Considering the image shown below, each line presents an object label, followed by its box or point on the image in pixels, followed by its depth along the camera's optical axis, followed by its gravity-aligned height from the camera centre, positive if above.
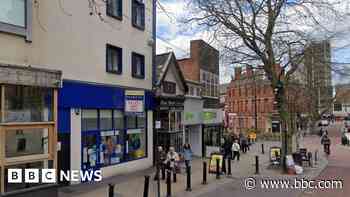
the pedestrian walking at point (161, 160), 18.38 -2.25
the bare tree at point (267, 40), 21.86 +3.65
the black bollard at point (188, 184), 15.55 -2.72
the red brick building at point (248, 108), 81.69 +0.37
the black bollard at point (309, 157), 25.55 -2.90
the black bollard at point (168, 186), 13.88 -2.48
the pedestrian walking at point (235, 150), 28.52 -2.69
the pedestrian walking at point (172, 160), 18.27 -2.21
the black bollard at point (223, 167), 20.49 -2.75
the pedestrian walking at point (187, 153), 21.39 -2.21
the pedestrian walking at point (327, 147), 35.28 -3.09
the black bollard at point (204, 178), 17.12 -2.77
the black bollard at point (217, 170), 19.01 -2.70
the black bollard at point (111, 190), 10.41 -1.96
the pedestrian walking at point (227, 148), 27.35 -2.47
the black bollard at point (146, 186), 12.32 -2.21
